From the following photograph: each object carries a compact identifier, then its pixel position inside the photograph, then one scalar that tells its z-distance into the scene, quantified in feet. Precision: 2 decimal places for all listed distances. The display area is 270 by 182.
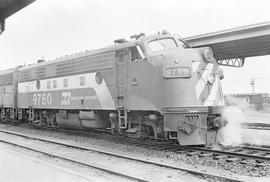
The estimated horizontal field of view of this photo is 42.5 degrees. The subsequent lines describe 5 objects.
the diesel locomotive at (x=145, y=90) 31.27
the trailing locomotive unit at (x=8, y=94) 64.28
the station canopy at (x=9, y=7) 10.71
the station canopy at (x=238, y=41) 67.31
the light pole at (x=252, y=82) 207.55
